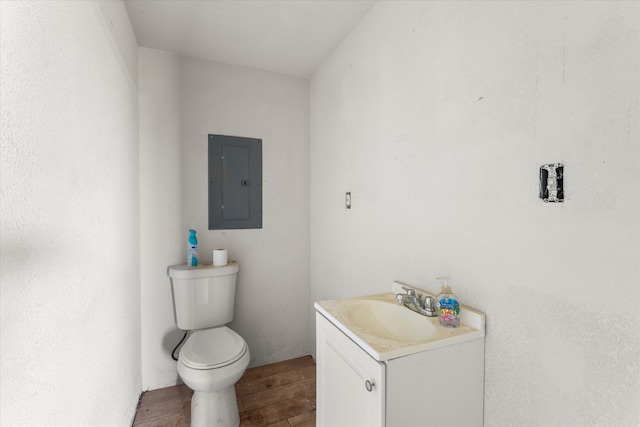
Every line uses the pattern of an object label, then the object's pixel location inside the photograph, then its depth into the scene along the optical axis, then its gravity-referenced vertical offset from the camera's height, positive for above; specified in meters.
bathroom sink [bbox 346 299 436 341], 1.15 -0.44
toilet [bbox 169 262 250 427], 1.51 -0.75
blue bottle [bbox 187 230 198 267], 1.97 -0.24
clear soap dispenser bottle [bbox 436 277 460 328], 1.03 -0.35
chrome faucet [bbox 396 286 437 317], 1.13 -0.36
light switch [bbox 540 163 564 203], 0.80 +0.08
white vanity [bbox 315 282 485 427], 0.88 -0.51
